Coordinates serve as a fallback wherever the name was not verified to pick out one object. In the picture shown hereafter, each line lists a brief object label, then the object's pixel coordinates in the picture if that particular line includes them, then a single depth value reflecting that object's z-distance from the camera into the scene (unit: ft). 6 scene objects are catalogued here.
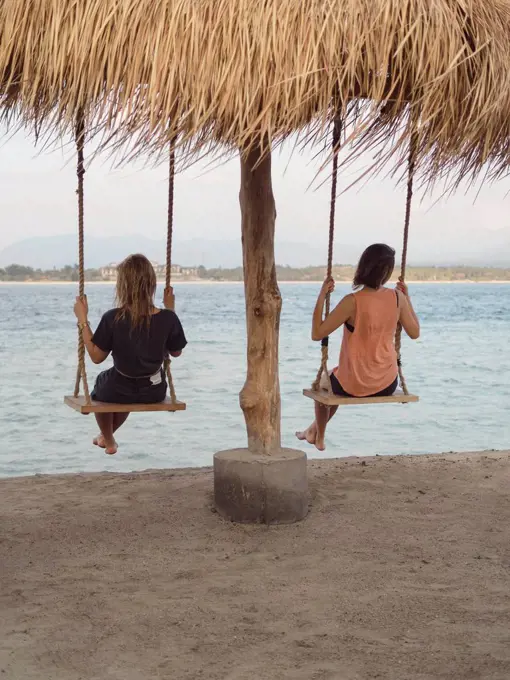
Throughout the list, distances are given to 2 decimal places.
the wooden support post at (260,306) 14.51
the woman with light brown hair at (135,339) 15.16
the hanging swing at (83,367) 13.73
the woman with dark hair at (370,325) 15.39
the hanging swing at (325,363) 14.56
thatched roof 10.77
